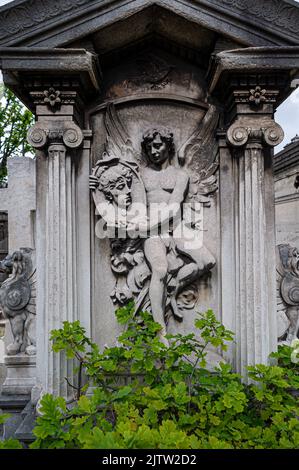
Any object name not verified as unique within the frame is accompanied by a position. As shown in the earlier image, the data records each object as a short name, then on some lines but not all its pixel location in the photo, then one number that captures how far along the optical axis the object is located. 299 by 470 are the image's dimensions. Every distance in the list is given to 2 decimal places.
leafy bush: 2.64
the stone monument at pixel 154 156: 3.50
